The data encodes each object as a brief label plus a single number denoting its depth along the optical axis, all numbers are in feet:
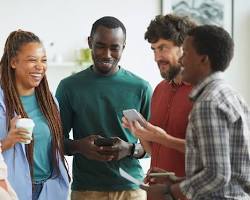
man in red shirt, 8.23
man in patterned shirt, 7.02
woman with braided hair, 8.49
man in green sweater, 9.27
